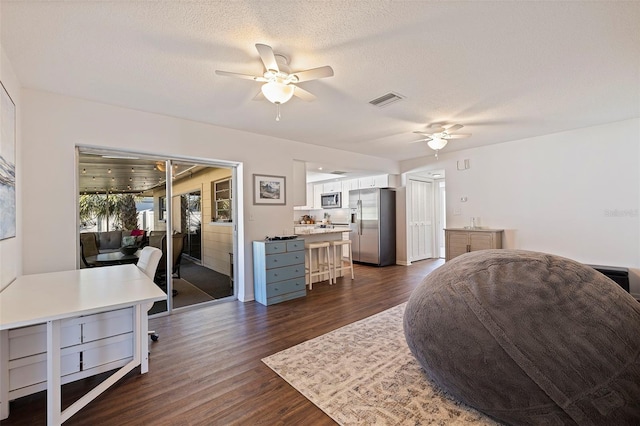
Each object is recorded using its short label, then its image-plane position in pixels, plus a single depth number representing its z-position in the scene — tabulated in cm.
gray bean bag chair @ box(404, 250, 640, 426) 137
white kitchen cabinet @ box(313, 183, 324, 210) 872
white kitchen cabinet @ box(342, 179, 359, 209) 778
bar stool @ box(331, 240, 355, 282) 533
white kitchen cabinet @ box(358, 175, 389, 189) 687
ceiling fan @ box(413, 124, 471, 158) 406
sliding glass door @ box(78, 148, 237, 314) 325
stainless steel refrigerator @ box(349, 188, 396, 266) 660
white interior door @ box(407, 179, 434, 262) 703
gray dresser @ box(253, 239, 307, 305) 396
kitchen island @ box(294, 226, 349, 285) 513
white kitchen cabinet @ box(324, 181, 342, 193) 813
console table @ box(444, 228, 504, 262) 504
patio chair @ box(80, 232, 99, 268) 311
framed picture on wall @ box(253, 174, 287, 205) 434
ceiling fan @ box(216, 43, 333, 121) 209
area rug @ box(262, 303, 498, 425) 175
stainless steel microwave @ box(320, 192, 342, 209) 803
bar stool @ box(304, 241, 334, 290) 488
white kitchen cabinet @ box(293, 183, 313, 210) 898
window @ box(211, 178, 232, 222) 440
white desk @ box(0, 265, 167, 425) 154
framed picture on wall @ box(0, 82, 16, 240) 202
